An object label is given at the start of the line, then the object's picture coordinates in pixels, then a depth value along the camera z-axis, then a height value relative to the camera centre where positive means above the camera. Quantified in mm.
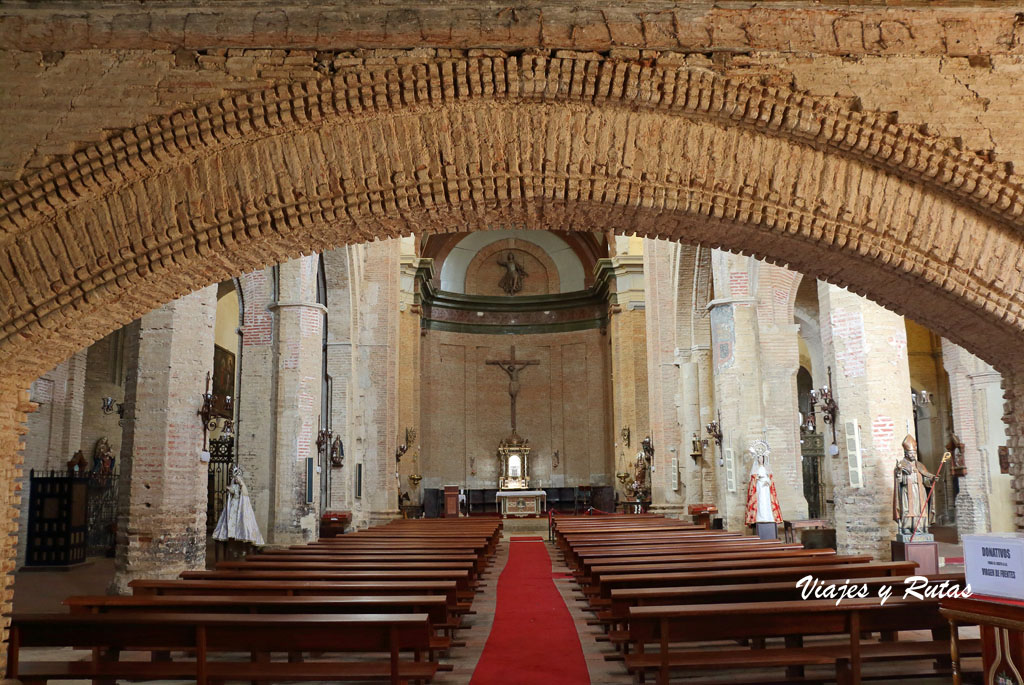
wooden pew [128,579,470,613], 6867 -848
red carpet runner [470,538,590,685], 6402 -1438
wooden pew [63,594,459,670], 5785 -826
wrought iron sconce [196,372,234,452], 10273 +774
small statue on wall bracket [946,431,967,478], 18141 +280
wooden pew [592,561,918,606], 7105 -837
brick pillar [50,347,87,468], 16781 +1341
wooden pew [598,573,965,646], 6129 -862
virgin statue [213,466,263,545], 12962 -561
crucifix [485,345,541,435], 31625 +3714
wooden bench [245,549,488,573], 9219 -837
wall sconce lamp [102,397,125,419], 15109 +1277
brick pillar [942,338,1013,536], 17750 +599
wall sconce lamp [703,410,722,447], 15914 +731
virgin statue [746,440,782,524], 13461 -428
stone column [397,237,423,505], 26422 +3456
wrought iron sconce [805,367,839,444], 12492 +854
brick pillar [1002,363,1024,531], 6309 +284
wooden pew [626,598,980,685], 5430 -994
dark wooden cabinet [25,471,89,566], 15727 -726
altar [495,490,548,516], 25438 -823
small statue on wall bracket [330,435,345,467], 18062 +480
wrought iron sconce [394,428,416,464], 24938 +890
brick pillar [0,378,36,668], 5301 +64
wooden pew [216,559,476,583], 8359 -840
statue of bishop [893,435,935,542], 10492 -326
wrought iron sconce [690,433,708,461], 18000 +482
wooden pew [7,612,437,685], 5133 -950
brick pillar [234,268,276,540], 14461 +1364
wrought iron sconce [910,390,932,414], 22825 +1768
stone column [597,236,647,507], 26625 +3810
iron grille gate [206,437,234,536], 18219 -27
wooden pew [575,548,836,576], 8531 -835
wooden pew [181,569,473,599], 7555 -837
